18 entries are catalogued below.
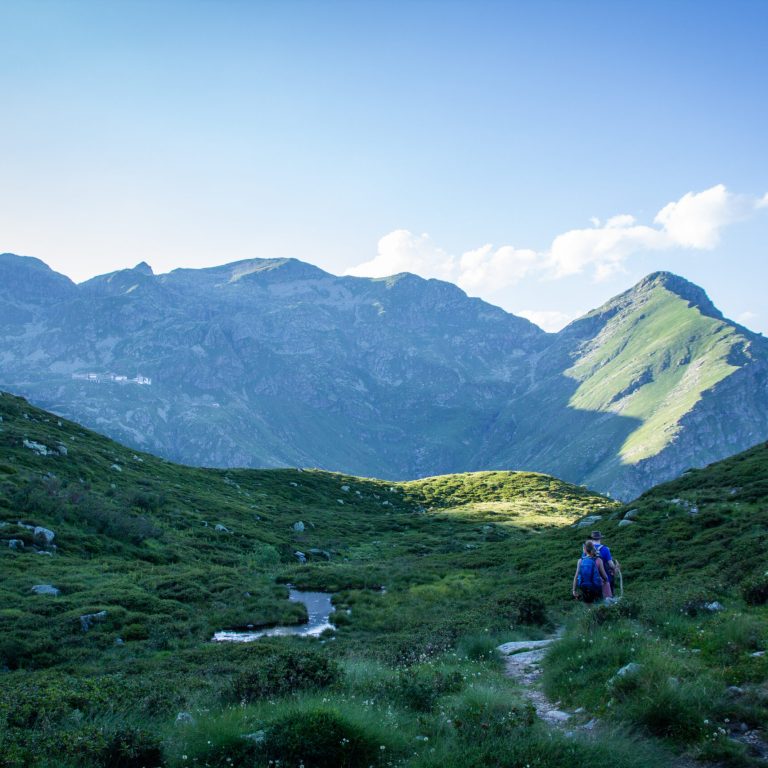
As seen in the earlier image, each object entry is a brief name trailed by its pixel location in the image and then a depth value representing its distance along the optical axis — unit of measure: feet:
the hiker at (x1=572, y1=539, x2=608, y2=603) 65.87
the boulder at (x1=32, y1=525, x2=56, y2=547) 99.46
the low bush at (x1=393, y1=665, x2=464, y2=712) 36.83
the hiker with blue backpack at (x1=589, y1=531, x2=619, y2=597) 65.31
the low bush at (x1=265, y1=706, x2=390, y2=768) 27.63
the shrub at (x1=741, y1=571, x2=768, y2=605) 48.52
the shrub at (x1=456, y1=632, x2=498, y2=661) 53.11
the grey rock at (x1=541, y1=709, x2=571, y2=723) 33.91
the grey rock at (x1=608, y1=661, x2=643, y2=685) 33.78
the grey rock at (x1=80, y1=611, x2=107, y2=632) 68.63
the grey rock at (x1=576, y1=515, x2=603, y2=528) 137.13
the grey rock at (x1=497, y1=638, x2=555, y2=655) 55.67
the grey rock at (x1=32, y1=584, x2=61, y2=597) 77.05
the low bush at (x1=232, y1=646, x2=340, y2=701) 37.96
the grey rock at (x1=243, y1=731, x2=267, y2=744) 28.32
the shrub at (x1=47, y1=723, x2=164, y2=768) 27.40
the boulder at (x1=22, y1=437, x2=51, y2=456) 148.05
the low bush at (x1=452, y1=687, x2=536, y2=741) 29.14
